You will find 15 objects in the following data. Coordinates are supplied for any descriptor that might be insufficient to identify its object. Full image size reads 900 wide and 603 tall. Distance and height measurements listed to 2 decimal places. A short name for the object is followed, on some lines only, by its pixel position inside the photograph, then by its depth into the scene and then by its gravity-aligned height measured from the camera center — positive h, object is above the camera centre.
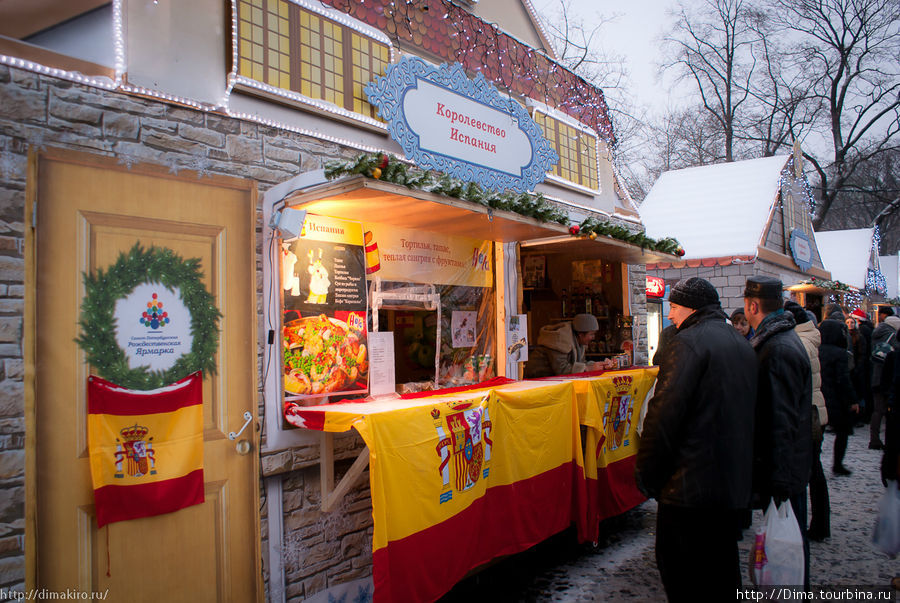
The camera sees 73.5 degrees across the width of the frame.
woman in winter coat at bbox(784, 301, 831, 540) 4.98 -1.22
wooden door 3.00 -0.33
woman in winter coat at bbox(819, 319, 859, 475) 7.16 -0.91
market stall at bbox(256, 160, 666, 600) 3.57 -0.53
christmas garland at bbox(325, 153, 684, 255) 3.41 +0.87
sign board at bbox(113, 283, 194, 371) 3.28 +0.01
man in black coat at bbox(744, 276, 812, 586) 3.35 -0.60
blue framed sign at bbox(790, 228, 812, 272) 15.11 +1.63
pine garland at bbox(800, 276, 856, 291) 16.17 +0.74
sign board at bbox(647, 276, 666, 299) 12.28 +0.59
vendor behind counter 6.79 -0.42
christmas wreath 3.15 +0.09
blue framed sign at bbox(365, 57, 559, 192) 4.82 +1.72
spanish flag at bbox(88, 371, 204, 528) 3.12 -0.65
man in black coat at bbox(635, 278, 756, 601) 3.13 -0.75
